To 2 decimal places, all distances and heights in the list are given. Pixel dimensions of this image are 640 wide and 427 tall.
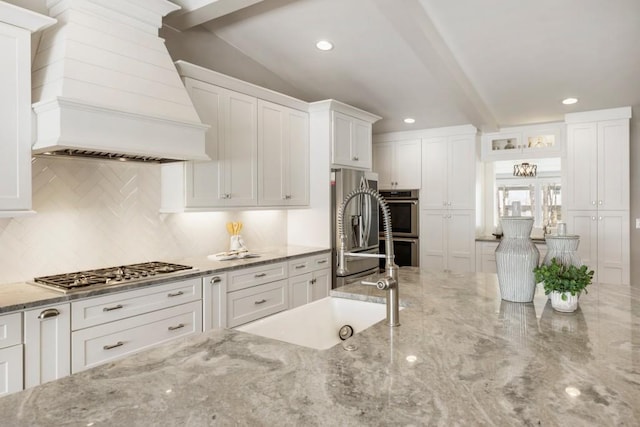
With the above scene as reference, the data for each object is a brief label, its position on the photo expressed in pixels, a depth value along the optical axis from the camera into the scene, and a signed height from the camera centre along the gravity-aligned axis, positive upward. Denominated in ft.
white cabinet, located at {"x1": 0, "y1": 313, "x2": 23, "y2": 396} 6.25 -2.05
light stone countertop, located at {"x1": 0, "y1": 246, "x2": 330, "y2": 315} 6.53 -1.28
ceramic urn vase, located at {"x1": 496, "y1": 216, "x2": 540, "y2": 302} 5.65 -0.61
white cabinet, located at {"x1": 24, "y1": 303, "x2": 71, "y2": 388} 6.55 -2.04
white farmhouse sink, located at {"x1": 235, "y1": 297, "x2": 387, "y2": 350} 5.59 -1.50
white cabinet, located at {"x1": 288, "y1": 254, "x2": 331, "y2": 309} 12.06 -1.93
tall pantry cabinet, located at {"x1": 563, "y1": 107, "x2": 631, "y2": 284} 14.97 +0.86
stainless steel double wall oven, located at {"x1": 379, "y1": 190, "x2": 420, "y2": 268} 18.66 -0.53
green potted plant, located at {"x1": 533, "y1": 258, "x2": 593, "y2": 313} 5.16 -0.85
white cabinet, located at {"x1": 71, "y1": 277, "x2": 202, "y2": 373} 7.23 -1.99
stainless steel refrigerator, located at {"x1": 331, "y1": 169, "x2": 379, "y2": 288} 13.66 -0.24
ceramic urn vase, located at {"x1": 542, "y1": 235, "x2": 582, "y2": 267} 5.50 -0.48
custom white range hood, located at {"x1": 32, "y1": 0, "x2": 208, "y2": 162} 7.27 +2.40
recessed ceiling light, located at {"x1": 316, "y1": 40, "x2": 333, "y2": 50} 11.87 +4.82
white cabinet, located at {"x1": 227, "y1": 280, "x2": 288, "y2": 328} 10.12 -2.23
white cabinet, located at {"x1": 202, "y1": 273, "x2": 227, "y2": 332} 9.40 -1.95
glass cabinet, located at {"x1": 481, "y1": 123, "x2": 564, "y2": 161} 16.80 +2.95
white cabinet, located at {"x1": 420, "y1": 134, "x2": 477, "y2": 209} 17.52 +1.77
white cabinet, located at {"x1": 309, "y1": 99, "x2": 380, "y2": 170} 13.80 +2.89
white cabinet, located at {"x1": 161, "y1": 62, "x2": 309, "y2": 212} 10.34 +1.80
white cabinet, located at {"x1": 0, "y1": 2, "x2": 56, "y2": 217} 6.87 +1.84
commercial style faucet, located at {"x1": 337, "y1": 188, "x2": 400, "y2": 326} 4.68 -0.67
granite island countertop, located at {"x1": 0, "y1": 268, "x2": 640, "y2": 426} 2.80 -1.31
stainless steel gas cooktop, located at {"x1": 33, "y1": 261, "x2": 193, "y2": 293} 7.43 -1.18
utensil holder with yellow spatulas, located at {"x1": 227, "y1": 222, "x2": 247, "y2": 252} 11.72 -0.64
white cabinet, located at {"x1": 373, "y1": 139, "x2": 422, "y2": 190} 18.83 +2.29
